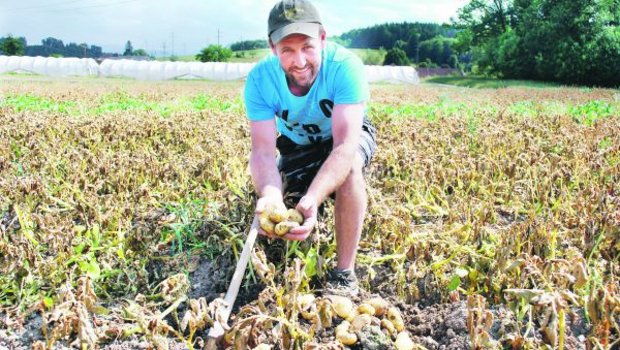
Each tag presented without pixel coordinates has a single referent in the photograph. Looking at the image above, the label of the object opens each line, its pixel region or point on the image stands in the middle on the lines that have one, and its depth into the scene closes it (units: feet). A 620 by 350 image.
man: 8.89
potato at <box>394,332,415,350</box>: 7.59
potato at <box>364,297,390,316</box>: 8.46
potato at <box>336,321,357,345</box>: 7.71
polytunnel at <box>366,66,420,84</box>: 121.90
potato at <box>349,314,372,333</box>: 7.84
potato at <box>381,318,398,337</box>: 7.98
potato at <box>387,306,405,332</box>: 8.16
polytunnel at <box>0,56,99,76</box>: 125.90
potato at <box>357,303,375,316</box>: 8.21
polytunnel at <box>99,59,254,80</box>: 125.39
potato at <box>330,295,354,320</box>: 8.19
